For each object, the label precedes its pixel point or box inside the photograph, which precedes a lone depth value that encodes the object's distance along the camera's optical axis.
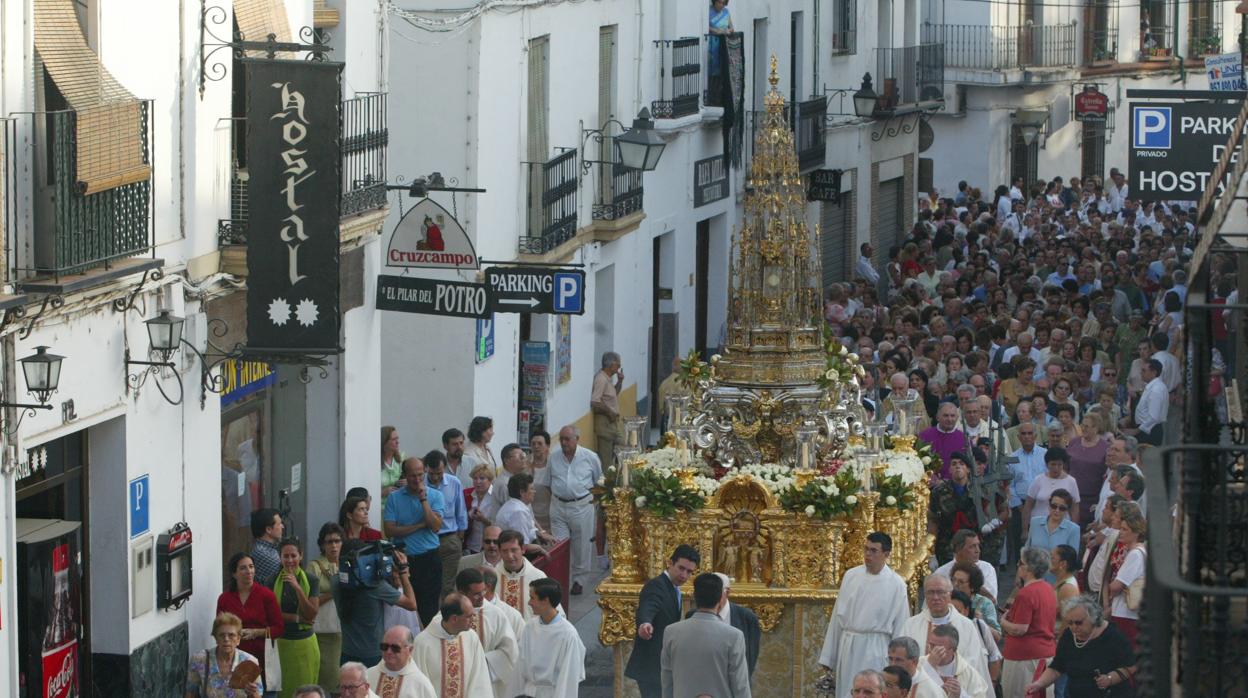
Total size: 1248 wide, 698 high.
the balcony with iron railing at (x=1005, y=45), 45.38
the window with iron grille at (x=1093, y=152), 49.53
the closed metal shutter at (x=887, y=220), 41.03
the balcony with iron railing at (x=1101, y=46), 49.34
